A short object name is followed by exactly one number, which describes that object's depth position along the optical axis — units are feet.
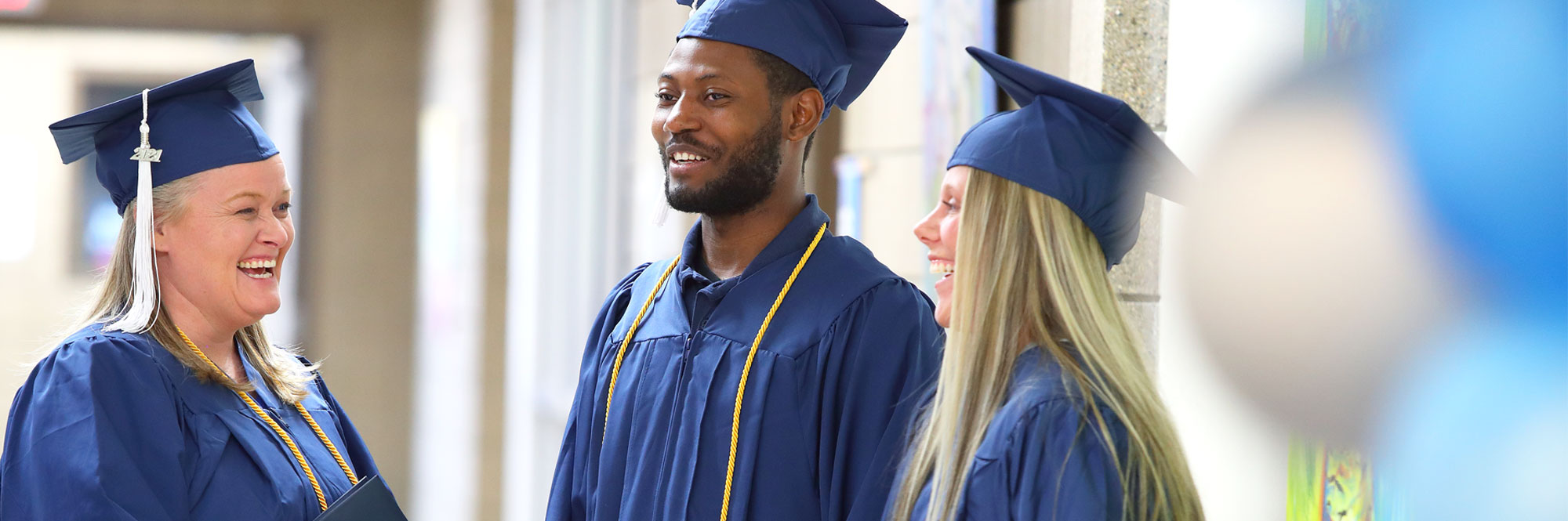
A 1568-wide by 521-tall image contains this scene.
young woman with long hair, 11.82
